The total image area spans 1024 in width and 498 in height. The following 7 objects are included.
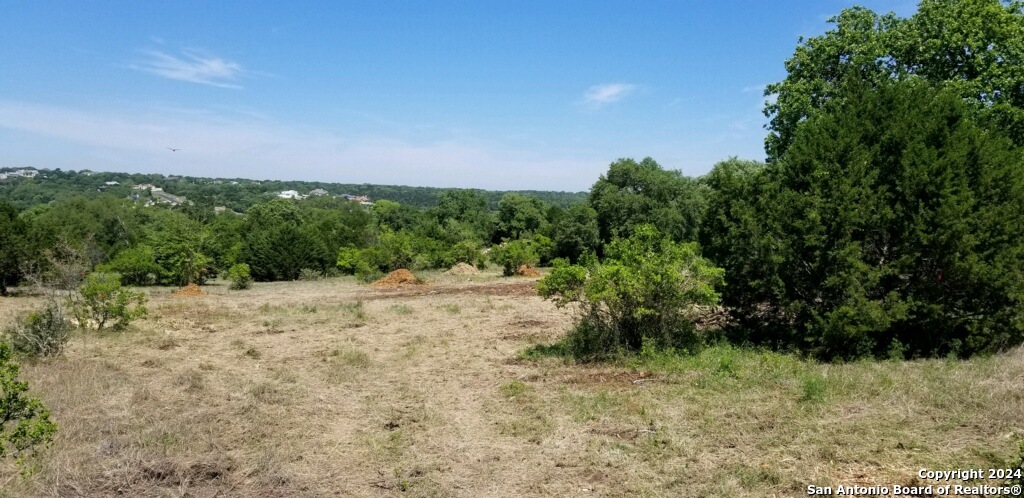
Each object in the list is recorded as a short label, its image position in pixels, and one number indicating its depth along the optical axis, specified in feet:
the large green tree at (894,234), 28.96
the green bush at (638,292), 32.32
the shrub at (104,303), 44.57
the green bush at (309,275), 102.47
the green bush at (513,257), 98.99
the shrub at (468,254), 110.22
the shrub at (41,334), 35.60
